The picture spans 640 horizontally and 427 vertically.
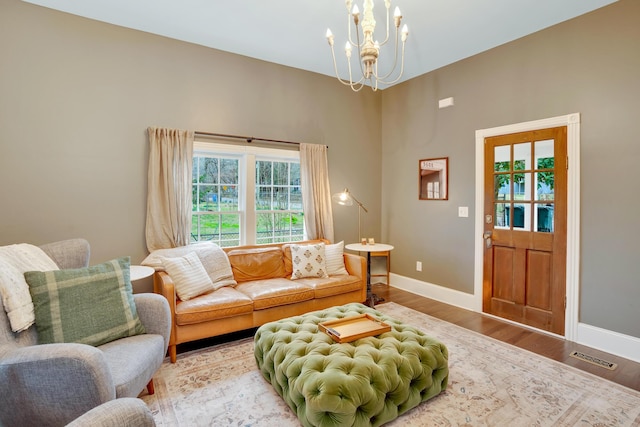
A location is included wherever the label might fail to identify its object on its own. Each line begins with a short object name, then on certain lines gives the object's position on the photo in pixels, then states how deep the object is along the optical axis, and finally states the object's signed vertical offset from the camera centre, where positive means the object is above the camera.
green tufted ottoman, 1.64 -0.94
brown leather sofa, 2.64 -0.84
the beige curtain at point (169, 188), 3.21 +0.19
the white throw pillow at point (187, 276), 2.78 -0.62
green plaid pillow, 1.79 -0.58
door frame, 2.97 -0.14
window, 3.67 +0.15
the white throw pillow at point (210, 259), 3.09 -0.51
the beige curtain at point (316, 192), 4.16 +0.18
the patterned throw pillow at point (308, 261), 3.56 -0.62
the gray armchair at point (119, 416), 1.02 -0.69
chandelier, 2.23 +1.15
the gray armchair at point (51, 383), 1.41 -0.78
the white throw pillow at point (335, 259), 3.72 -0.63
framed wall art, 4.12 +0.35
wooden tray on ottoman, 2.09 -0.85
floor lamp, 4.04 +0.07
